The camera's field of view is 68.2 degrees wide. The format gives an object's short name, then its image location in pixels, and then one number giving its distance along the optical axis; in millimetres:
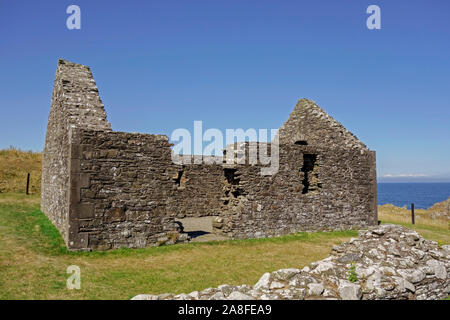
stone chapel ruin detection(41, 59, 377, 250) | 9148
